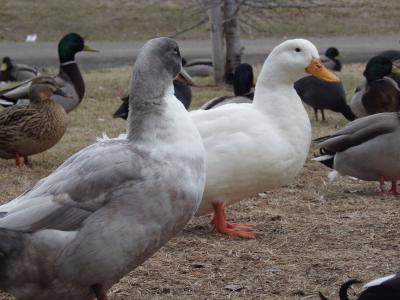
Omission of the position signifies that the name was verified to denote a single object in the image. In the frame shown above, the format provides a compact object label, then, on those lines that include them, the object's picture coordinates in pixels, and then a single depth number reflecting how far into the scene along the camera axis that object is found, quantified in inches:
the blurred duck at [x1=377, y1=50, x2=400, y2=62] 616.0
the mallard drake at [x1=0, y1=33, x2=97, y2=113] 482.9
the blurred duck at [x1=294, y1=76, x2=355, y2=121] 529.3
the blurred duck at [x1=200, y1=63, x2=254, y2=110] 472.6
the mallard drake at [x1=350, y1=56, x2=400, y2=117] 487.8
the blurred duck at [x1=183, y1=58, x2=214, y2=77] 779.6
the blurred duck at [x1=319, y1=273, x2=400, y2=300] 165.1
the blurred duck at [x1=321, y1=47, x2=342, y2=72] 719.1
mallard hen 391.0
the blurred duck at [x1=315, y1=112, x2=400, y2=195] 331.2
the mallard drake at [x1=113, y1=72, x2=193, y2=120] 457.4
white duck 274.7
